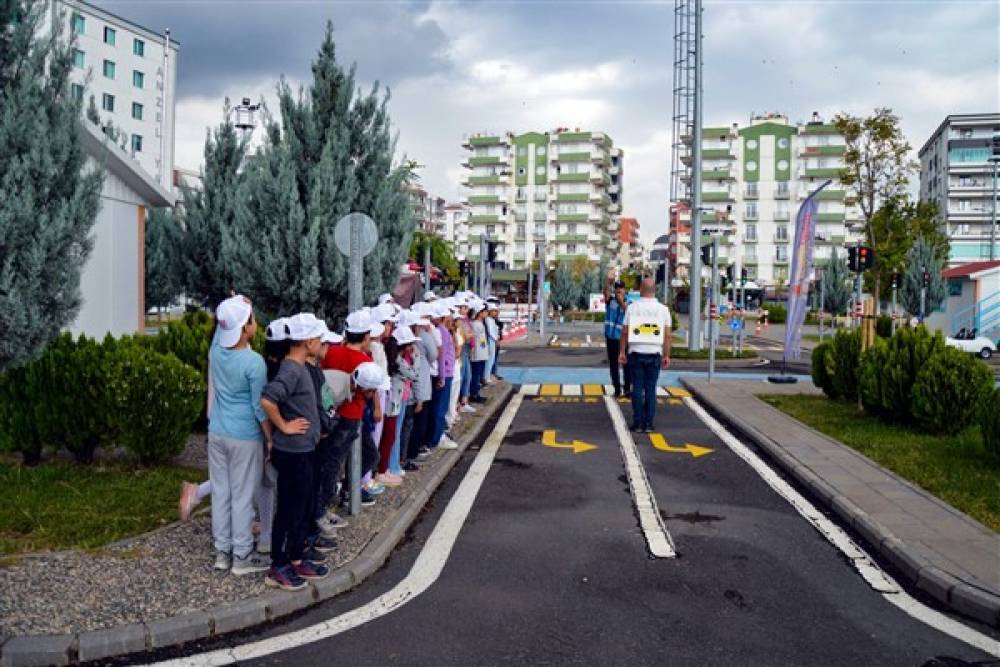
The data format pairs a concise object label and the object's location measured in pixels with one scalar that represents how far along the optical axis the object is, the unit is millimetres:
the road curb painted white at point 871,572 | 5098
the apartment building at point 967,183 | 99375
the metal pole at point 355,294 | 7430
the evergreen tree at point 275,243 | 11555
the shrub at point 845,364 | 14906
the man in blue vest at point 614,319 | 16641
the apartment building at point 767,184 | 107125
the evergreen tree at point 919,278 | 47812
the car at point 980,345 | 34531
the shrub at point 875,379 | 12828
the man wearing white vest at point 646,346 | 12555
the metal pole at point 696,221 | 27953
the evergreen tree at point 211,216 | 16859
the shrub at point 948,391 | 11648
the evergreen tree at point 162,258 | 17297
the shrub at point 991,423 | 9469
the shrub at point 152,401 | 8766
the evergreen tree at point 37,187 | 6922
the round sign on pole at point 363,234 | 7871
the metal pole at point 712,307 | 19489
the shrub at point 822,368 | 15984
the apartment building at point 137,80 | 63625
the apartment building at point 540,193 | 120875
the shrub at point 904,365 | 12266
